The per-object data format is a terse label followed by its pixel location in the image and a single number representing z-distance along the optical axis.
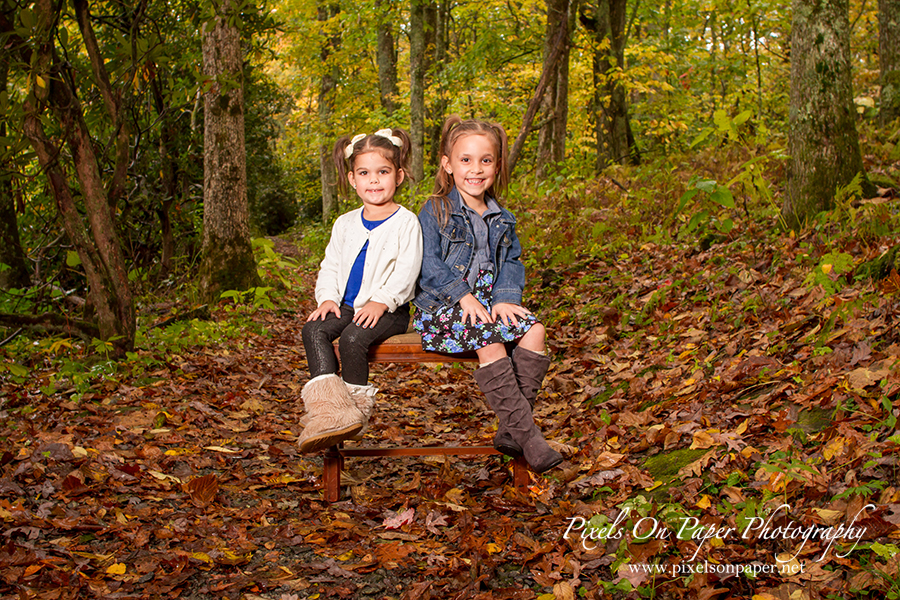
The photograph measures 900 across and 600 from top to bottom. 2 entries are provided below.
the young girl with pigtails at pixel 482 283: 3.43
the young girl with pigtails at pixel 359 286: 3.36
